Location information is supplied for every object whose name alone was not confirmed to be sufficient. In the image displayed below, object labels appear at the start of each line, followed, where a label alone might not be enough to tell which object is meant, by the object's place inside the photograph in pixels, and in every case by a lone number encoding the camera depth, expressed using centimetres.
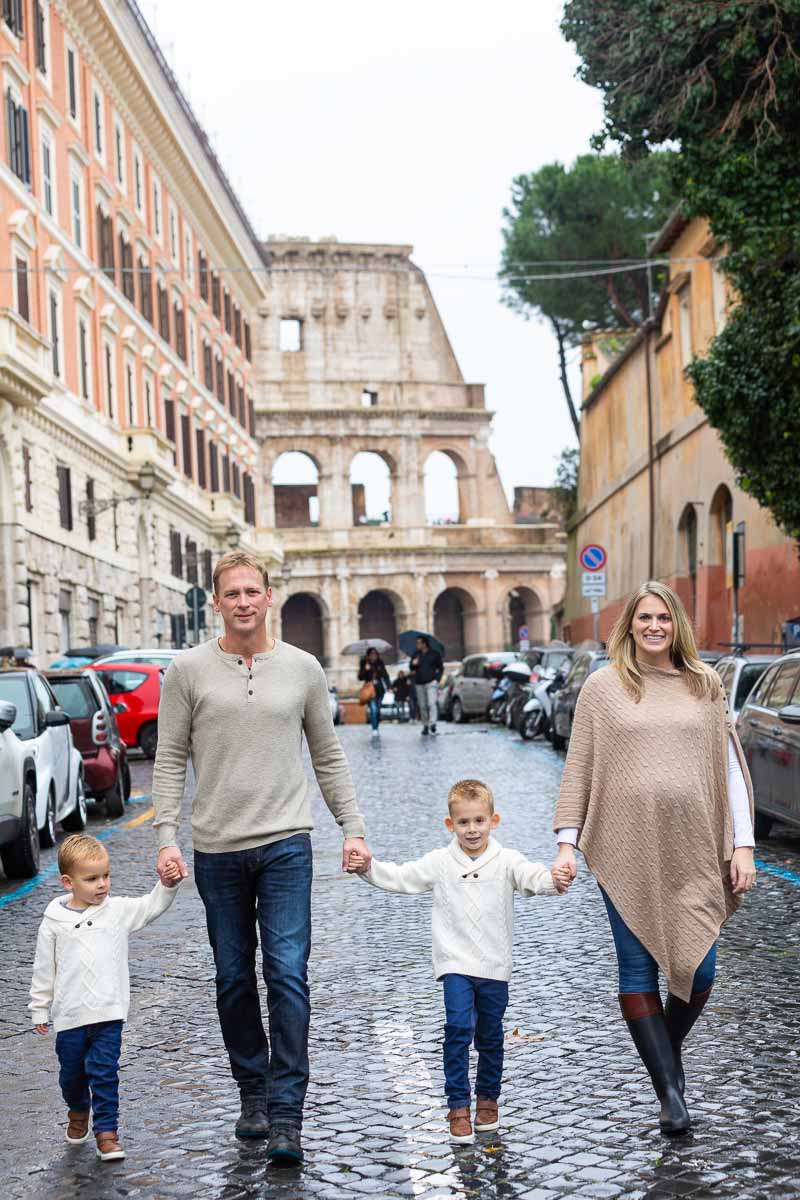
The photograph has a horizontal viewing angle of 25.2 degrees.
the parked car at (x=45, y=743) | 1339
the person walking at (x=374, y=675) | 3328
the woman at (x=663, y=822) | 511
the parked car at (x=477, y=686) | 3956
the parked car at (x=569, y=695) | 2256
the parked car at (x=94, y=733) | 1681
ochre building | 2844
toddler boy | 507
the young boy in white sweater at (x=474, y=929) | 502
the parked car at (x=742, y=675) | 1511
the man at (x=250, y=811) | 509
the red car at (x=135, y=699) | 2452
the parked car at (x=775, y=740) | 1186
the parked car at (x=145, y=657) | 2609
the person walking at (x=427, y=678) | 3009
